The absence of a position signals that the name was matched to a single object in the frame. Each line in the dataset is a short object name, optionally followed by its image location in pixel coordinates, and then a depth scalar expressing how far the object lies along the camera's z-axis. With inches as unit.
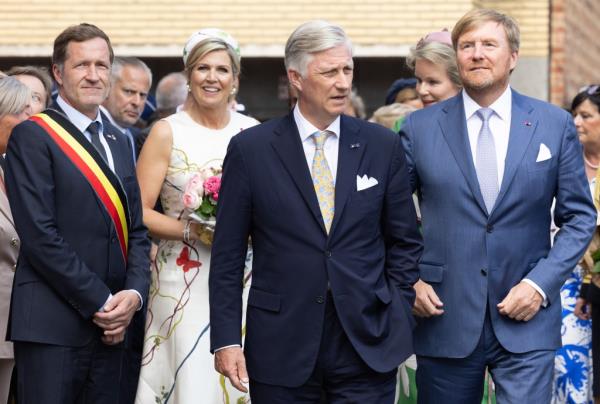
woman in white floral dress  473.7
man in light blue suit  406.2
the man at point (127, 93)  664.6
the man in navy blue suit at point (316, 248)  368.3
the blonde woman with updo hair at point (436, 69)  488.1
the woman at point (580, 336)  573.3
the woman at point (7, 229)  454.6
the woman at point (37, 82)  572.2
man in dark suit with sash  412.0
